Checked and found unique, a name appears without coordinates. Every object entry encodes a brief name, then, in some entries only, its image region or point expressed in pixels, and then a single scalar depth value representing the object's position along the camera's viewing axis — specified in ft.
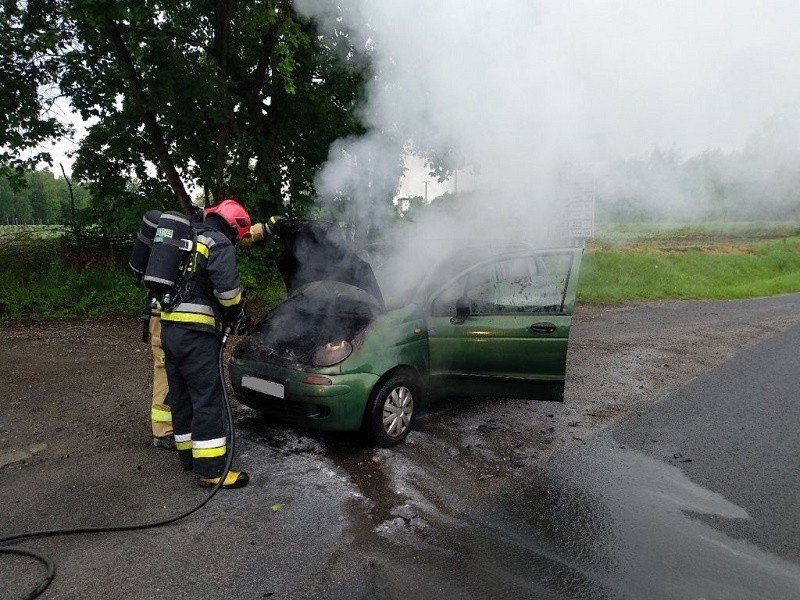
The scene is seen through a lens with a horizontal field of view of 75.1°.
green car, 13.00
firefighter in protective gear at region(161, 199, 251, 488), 11.53
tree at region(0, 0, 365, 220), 26.94
